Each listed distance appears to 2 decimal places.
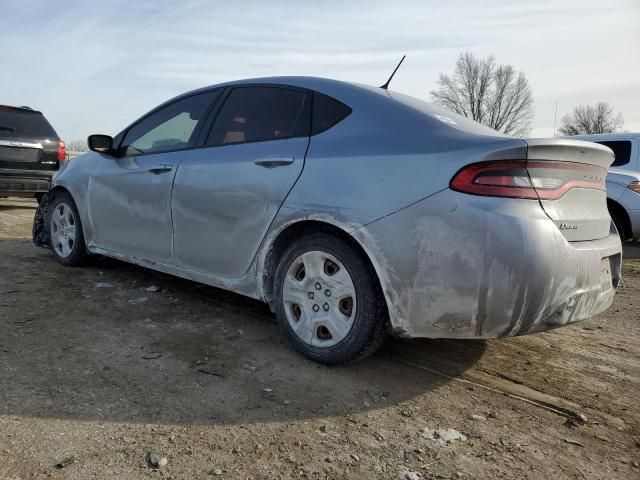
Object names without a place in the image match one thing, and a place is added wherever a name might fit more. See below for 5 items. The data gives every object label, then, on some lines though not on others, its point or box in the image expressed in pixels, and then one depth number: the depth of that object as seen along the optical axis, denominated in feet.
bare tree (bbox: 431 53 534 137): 167.22
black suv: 26.61
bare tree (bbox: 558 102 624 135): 175.50
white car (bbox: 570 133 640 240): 23.76
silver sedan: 7.64
